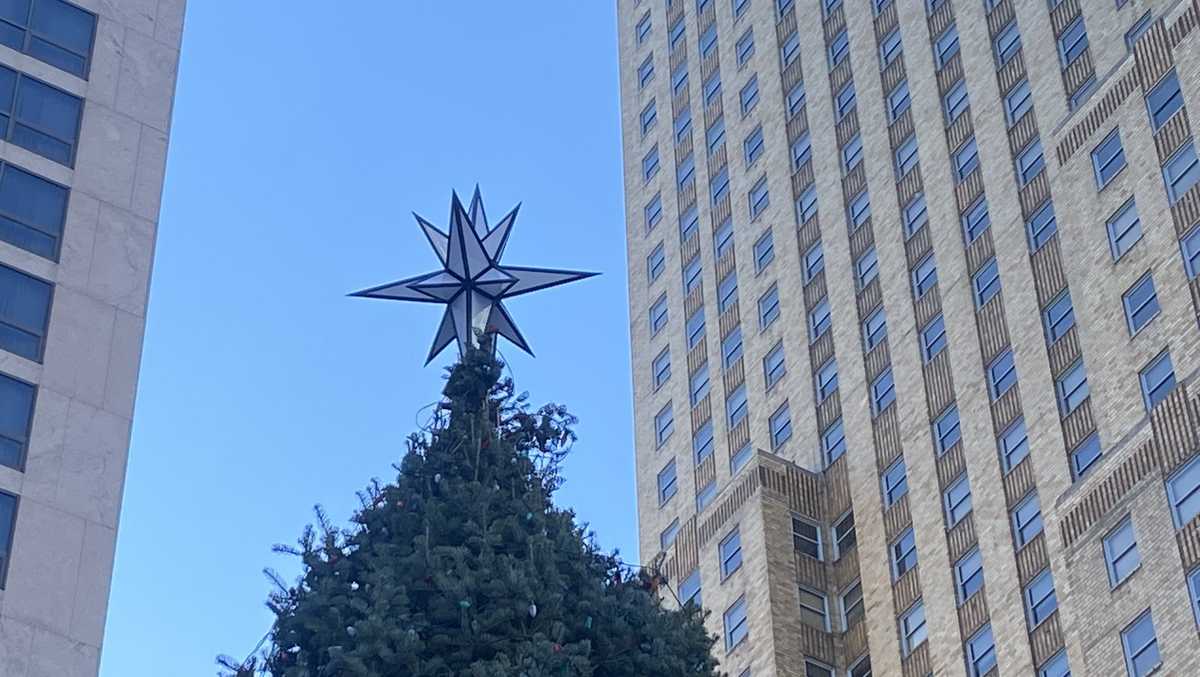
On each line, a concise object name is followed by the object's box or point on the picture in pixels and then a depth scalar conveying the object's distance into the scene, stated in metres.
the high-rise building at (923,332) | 58.56
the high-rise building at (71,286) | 42.31
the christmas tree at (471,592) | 29.27
